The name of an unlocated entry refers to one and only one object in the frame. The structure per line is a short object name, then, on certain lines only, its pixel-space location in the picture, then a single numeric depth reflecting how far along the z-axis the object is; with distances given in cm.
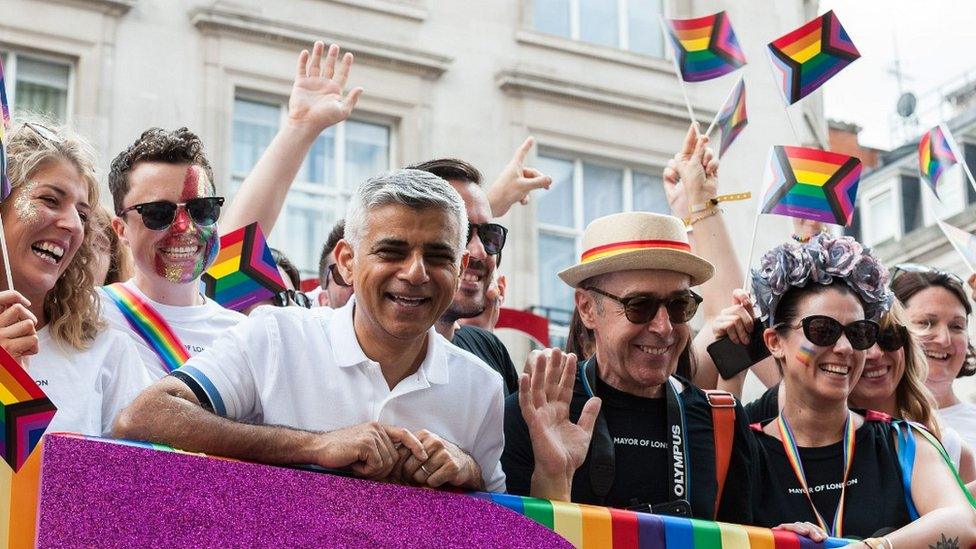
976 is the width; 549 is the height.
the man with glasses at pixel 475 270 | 514
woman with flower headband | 466
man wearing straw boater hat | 441
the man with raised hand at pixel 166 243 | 490
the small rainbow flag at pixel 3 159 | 390
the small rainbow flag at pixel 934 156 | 805
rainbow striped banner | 382
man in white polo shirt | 375
